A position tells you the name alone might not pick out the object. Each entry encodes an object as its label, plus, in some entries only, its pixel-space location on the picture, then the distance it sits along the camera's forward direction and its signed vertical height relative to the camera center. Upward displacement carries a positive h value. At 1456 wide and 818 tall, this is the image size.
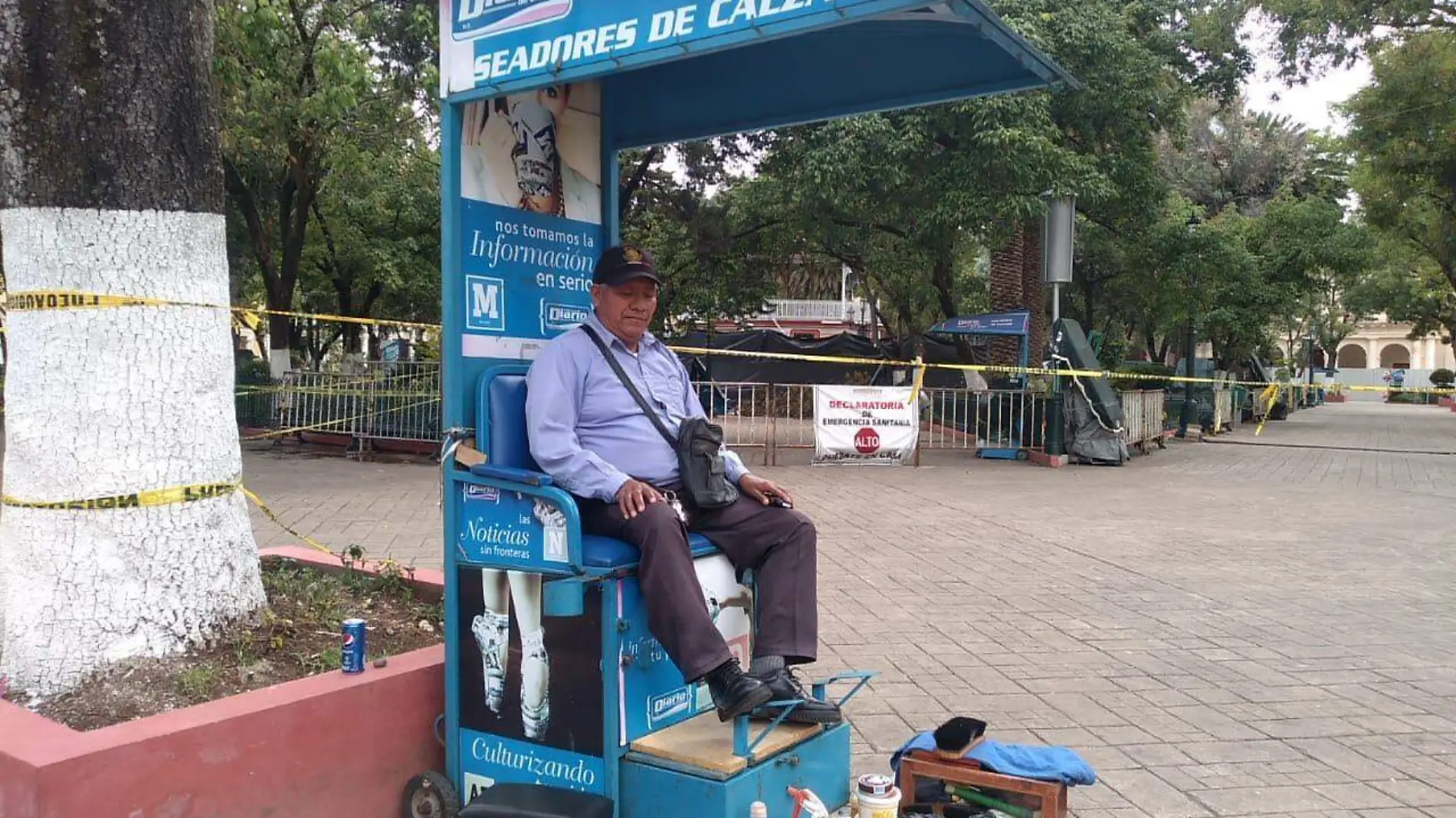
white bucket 2.59 -1.16
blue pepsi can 3.11 -0.92
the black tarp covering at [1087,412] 14.27 -0.73
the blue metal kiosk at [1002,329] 15.09 +0.52
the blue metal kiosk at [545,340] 2.69 -0.03
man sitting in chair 2.69 -0.43
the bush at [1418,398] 53.47 -1.99
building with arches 84.69 +1.29
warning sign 13.10 -0.87
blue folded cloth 2.93 -1.22
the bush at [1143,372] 20.12 -0.30
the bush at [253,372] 19.08 -0.28
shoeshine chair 2.70 -1.03
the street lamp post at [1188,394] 21.20 -0.69
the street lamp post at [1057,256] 14.08 +1.55
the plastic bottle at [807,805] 2.66 -1.21
